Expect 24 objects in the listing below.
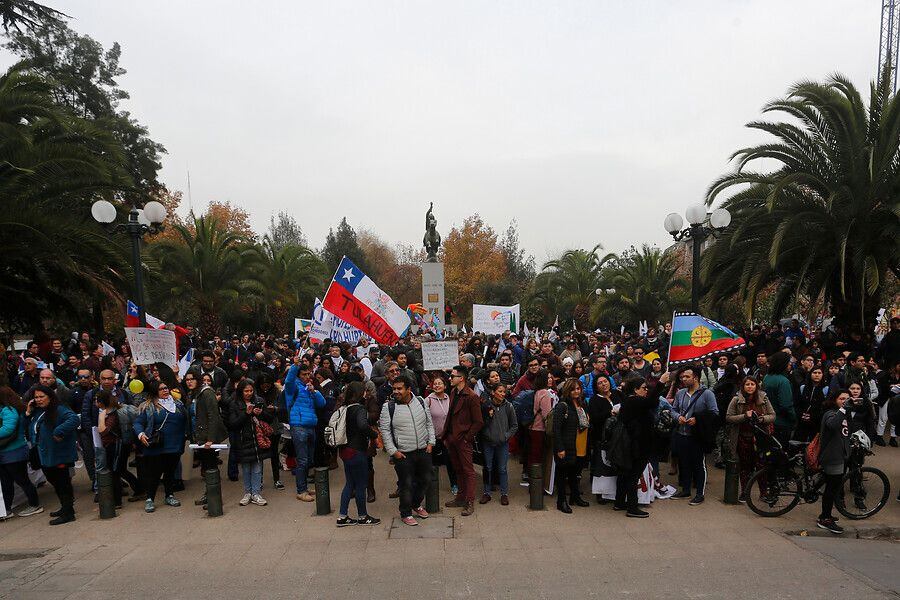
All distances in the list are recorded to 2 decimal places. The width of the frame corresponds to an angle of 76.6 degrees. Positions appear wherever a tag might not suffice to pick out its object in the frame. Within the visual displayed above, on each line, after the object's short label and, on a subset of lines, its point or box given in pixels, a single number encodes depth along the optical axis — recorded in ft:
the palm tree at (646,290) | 87.81
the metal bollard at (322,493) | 23.11
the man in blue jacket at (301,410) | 24.68
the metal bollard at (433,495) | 22.99
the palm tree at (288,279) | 89.30
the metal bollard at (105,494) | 23.27
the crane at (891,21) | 141.94
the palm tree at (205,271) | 74.69
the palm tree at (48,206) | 39.60
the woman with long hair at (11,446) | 22.79
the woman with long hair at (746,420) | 23.02
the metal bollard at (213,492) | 23.09
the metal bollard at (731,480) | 23.50
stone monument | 92.99
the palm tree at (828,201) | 37.83
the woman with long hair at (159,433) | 23.68
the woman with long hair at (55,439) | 22.82
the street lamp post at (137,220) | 32.63
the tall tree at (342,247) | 174.40
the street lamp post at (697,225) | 35.42
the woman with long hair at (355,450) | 21.25
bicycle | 21.83
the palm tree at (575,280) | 97.35
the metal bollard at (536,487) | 23.36
